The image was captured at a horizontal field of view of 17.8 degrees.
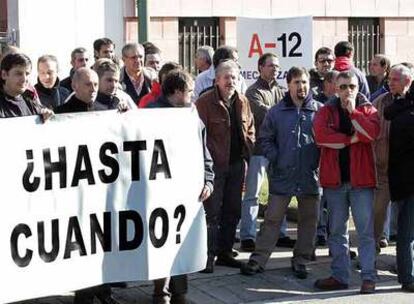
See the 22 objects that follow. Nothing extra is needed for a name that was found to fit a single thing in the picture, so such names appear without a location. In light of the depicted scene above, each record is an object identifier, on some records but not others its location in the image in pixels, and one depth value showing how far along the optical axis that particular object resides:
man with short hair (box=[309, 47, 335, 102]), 13.87
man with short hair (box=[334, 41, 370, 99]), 13.82
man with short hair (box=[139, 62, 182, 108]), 11.62
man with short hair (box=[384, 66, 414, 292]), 11.00
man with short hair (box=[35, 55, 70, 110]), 11.91
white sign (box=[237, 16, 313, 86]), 16.09
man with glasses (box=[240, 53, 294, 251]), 12.92
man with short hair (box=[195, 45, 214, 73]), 14.28
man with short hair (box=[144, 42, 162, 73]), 14.31
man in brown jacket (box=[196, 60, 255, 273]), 11.60
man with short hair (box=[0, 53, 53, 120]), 9.46
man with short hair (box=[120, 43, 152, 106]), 12.77
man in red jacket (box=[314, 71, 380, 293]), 10.83
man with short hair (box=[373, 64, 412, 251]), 11.42
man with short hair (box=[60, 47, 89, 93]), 13.04
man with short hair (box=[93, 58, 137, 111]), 10.28
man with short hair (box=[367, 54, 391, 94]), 14.56
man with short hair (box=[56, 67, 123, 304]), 9.78
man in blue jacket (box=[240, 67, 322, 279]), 11.42
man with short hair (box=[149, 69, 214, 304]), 10.15
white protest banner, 8.79
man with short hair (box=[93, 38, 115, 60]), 13.54
